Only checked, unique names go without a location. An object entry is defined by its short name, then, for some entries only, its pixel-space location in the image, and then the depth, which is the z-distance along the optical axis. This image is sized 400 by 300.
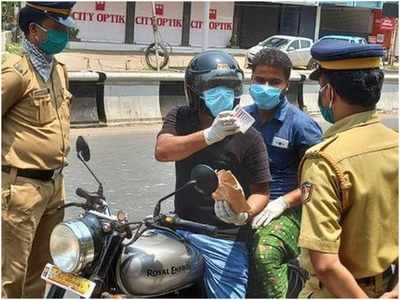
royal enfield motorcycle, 2.62
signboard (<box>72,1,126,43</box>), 32.94
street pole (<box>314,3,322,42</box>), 40.93
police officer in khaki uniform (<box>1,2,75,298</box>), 3.66
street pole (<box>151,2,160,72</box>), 26.00
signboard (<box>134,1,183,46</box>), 34.78
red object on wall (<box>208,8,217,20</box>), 36.67
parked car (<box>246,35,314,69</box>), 30.91
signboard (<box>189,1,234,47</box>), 35.31
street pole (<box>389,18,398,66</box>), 35.08
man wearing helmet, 3.02
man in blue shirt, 3.20
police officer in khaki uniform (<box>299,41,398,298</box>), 2.28
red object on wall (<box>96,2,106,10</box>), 33.84
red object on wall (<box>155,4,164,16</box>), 35.25
